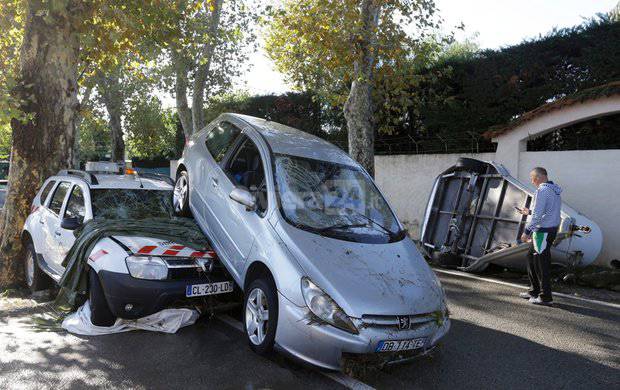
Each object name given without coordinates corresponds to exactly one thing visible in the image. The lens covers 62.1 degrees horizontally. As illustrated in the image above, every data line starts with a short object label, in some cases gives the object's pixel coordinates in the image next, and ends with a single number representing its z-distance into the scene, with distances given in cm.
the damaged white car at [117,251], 495
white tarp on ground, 522
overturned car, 810
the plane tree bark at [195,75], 1680
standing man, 676
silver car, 399
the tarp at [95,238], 541
